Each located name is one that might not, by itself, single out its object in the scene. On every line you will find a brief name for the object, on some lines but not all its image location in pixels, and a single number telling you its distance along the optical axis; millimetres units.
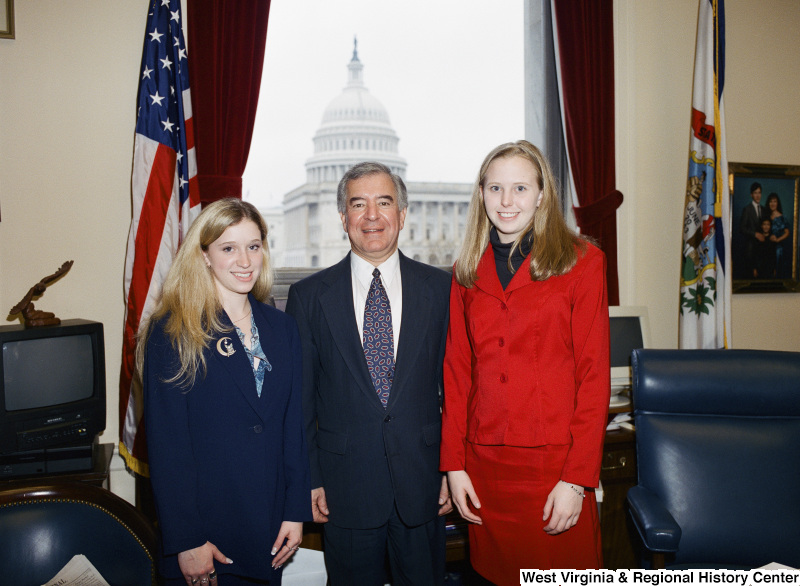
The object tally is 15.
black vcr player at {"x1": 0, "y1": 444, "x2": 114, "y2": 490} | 2216
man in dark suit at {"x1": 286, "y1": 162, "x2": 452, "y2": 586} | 1816
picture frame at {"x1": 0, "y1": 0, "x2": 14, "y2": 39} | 2639
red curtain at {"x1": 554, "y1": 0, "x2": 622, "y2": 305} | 3367
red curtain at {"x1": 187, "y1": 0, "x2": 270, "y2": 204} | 2832
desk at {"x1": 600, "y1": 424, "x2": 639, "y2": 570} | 2670
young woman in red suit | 1621
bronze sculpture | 2367
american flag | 2578
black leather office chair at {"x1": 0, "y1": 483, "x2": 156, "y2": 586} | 1614
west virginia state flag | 3215
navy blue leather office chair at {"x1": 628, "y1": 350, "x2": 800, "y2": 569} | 2008
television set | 2205
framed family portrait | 3613
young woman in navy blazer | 1539
